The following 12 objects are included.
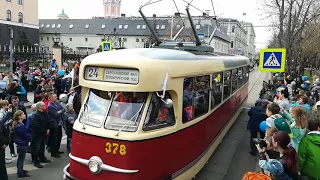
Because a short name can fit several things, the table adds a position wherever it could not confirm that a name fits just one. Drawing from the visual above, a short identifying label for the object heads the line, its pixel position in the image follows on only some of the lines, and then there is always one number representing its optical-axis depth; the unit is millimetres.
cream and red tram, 3730
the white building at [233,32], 63921
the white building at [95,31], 53561
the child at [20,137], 5066
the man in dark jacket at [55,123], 5918
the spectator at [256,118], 6615
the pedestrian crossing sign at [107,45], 11996
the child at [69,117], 6402
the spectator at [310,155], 3542
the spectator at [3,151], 4588
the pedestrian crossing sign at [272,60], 7978
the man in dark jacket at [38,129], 5456
